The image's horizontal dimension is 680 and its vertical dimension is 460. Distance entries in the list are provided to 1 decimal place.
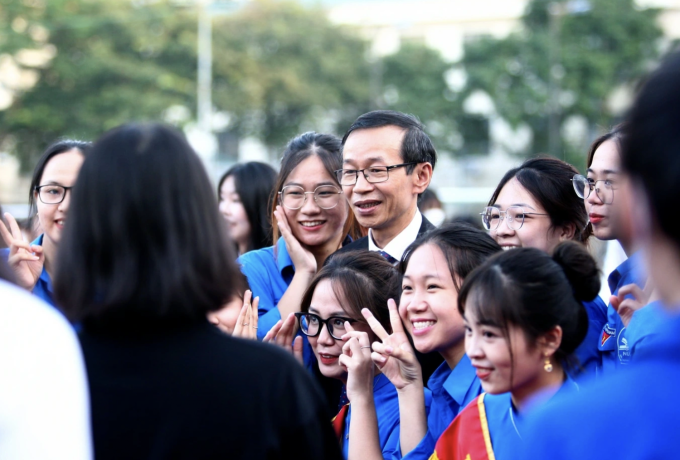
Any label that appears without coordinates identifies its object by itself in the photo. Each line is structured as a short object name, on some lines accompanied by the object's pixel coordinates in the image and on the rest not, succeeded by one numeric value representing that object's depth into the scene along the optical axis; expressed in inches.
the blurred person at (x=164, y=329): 54.0
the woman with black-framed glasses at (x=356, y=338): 95.9
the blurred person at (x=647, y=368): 35.6
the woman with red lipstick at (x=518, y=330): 79.2
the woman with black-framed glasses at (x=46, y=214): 126.2
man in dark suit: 129.9
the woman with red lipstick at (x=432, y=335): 93.4
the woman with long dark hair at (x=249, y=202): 176.2
